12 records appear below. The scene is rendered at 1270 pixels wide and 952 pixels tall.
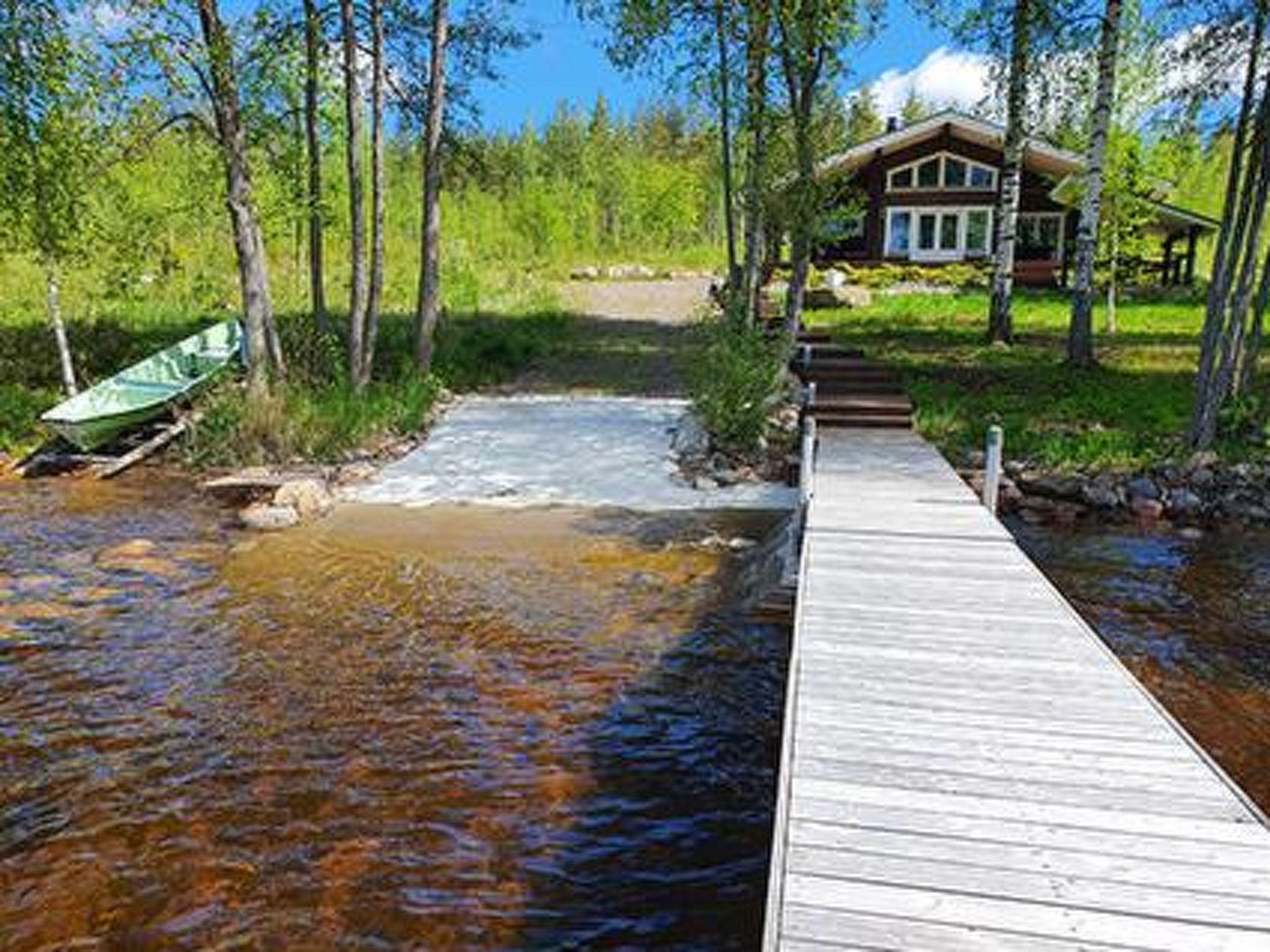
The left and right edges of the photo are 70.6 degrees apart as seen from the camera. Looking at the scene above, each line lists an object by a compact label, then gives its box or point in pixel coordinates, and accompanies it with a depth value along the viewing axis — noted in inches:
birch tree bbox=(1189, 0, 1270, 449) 399.5
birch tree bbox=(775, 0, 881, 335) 434.9
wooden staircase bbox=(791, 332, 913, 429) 454.9
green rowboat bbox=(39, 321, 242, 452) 451.8
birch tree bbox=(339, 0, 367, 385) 482.3
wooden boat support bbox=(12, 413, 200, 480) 447.8
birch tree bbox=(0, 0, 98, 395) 451.5
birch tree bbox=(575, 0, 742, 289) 490.3
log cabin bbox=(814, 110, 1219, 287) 1069.1
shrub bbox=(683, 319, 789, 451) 434.6
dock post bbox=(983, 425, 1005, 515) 315.0
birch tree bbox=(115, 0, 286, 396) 406.6
